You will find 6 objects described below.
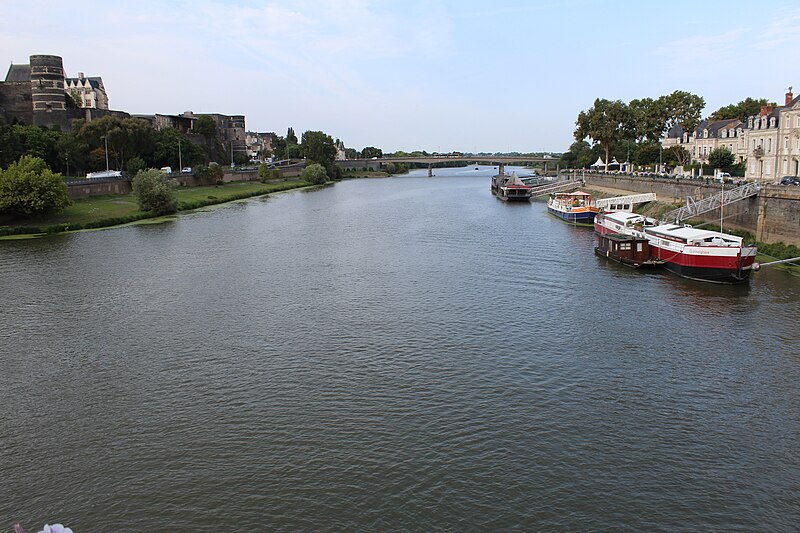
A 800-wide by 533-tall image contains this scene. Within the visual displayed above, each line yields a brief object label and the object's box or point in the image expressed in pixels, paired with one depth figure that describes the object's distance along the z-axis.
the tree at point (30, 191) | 52.72
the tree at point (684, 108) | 93.75
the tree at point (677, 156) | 81.62
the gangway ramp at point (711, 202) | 40.50
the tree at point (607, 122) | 101.56
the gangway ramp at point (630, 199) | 59.95
